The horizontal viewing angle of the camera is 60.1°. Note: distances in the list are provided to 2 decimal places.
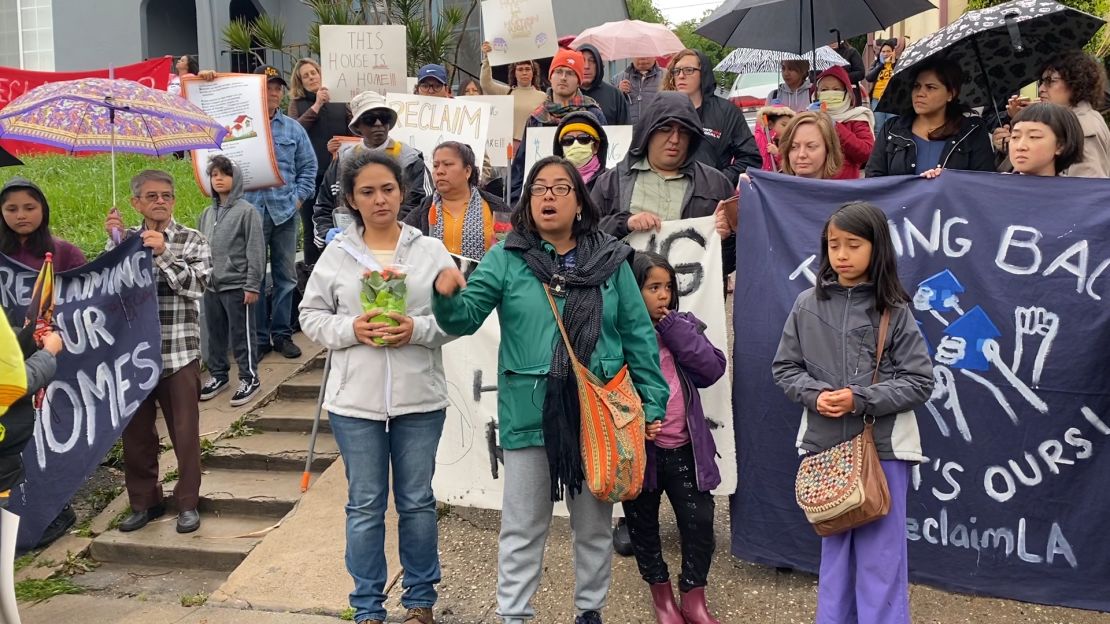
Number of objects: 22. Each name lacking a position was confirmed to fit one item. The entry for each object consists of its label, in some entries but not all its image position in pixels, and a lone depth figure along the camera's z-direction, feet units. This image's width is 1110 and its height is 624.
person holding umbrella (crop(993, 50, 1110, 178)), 15.99
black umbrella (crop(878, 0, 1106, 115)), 15.34
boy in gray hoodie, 22.77
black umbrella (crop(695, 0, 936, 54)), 22.99
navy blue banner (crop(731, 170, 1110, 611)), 13.14
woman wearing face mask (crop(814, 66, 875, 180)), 18.61
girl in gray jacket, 11.14
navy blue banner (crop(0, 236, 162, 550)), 16.66
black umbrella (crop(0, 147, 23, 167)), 18.02
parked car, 50.03
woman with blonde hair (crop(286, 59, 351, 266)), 26.27
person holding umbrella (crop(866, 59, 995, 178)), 15.56
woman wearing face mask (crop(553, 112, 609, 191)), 17.22
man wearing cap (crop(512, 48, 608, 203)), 22.09
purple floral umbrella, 17.07
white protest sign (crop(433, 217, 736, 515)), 15.25
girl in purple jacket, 13.04
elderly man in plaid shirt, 18.31
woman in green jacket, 11.70
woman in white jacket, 12.60
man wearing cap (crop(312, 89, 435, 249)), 20.29
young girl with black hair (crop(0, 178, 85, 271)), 17.10
